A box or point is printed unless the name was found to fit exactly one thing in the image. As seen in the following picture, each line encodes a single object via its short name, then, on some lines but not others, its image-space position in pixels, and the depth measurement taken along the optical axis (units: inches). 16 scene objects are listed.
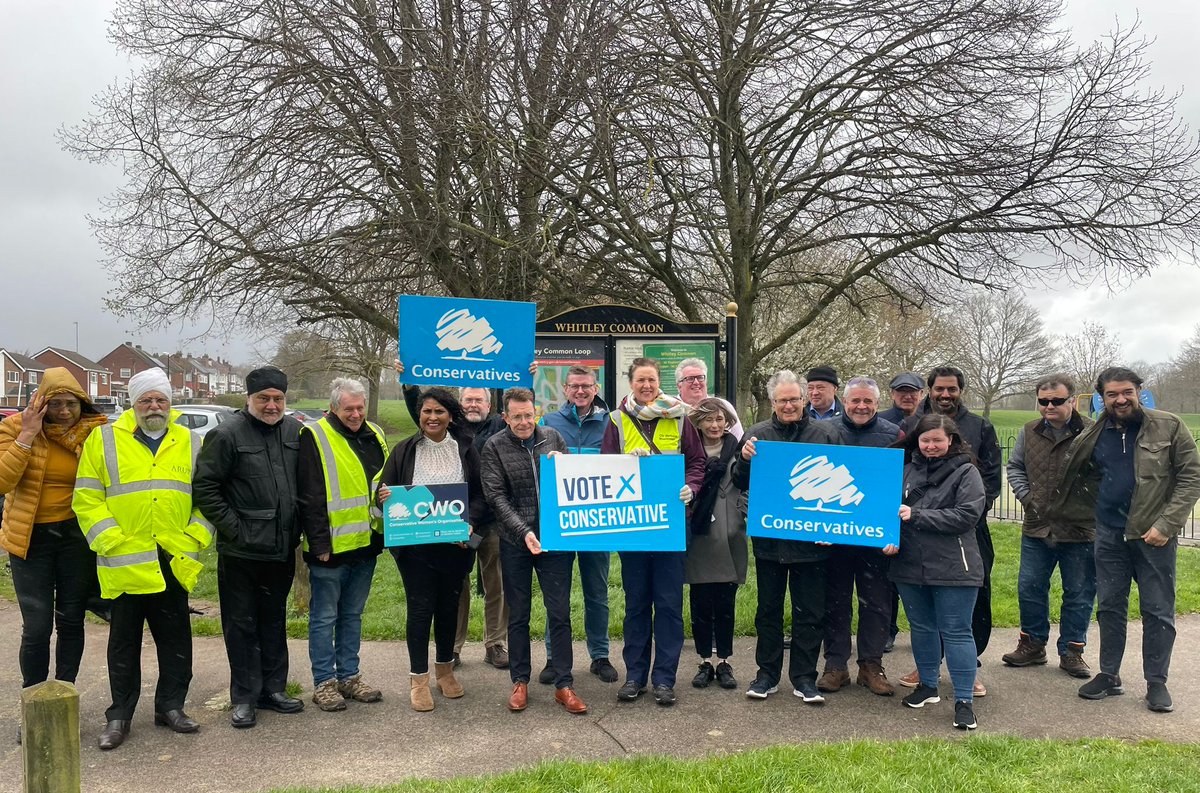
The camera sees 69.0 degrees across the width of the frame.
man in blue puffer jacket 231.3
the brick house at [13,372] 3139.8
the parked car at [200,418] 661.3
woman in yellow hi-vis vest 215.3
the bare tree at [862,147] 443.2
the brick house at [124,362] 3959.2
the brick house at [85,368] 3494.1
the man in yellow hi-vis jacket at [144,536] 187.9
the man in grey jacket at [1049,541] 237.1
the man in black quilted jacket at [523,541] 211.6
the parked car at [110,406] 919.0
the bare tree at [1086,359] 1901.8
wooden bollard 113.5
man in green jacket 211.3
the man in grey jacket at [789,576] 214.8
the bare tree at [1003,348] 1940.2
